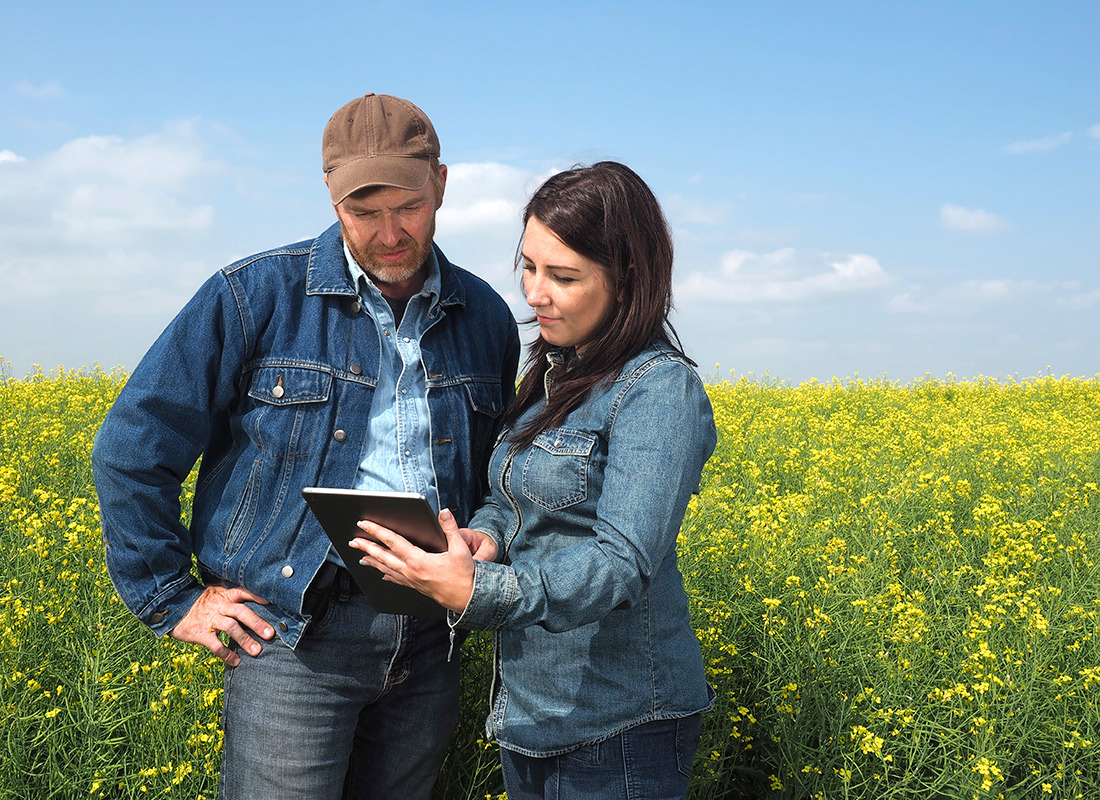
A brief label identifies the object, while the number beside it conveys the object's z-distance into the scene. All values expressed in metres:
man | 1.96
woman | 1.52
